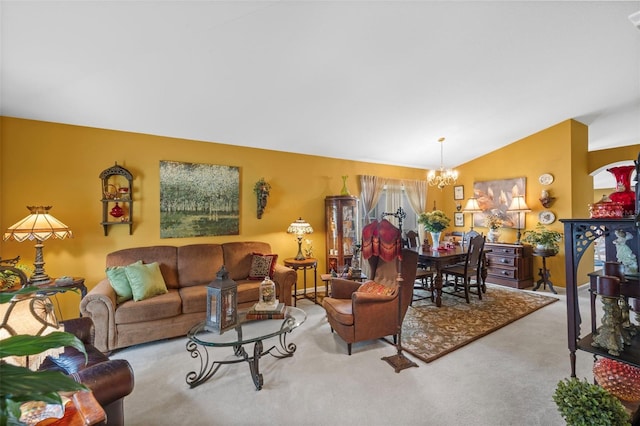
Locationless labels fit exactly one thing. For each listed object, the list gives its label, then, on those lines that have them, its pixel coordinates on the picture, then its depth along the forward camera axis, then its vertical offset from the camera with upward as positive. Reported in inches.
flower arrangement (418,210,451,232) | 167.6 -4.6
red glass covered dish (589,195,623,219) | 63.1 +0.6
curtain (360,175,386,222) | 223.6 +18.8
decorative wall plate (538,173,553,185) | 204.8 +26.2
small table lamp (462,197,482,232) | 240.4 +6.5
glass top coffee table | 84.6 -38.9
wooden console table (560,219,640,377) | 55.9 -13.0
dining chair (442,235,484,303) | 163.5 -33.9
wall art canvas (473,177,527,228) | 222.1 +14.7
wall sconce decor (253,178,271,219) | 173.9 +14.9
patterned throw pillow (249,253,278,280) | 152.1 -28.9
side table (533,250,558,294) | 190.2 -44.0
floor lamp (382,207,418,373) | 97.3 -54.2
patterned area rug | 113.8 -55.1
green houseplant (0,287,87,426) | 20.9 -13.2
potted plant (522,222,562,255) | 190.7 -19.3
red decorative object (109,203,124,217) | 139.0 +2.8
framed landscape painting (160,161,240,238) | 153.6 +9.7
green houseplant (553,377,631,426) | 48.6 -36.4
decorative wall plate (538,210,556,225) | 203.0 -3.3
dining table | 153.7 -26.4
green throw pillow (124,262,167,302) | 118.0 -29.3
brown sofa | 109.0 -36.2
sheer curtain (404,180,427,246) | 254.8 +17.6
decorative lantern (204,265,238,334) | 88.0 -29.2
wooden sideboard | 199.5 -39.1
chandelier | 199.1 +30.4
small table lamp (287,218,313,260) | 171.5 -9.0
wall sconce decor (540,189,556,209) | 203.0 +10.4
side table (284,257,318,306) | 167.2 -30.5
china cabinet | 196.1 -10.7
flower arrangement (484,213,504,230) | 220.8 -7.3
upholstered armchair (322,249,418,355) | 107.4 -39.3
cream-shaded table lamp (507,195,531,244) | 211.2 +4.1
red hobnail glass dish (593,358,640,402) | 56.7 -35.9
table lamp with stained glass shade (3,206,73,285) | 106.1 -5.5
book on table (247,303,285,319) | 98.9 -36.2
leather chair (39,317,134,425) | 56.8 -37.1
